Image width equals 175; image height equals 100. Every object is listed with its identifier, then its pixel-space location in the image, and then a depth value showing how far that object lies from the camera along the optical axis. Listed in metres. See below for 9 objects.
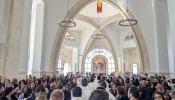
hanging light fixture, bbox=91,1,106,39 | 18.03
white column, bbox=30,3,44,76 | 11.82
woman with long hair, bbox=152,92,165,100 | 2.88
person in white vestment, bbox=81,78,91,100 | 4.47
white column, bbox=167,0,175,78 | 6.77
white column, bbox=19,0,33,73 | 8.49
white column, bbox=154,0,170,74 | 10.80
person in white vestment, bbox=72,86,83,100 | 3.43
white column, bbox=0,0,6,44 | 6.86
